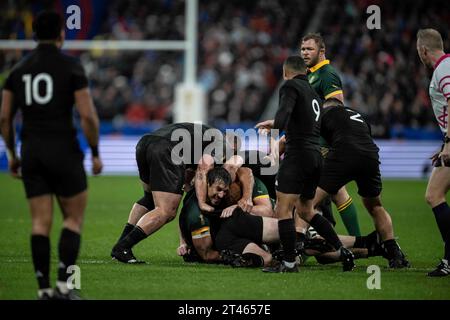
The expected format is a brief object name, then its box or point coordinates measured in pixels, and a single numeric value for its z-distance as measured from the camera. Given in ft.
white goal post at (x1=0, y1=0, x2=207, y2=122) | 129.70
